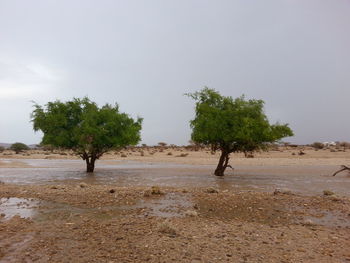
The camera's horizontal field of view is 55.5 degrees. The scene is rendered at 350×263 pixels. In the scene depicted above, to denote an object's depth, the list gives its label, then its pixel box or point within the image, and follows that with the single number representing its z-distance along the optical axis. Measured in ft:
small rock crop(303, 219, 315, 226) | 31.71
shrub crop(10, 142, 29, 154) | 274.57
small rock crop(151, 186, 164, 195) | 47.02
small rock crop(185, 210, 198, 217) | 34.06
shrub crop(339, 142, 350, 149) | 275.92
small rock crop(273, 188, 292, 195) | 48.73
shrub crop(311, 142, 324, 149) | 266.77
